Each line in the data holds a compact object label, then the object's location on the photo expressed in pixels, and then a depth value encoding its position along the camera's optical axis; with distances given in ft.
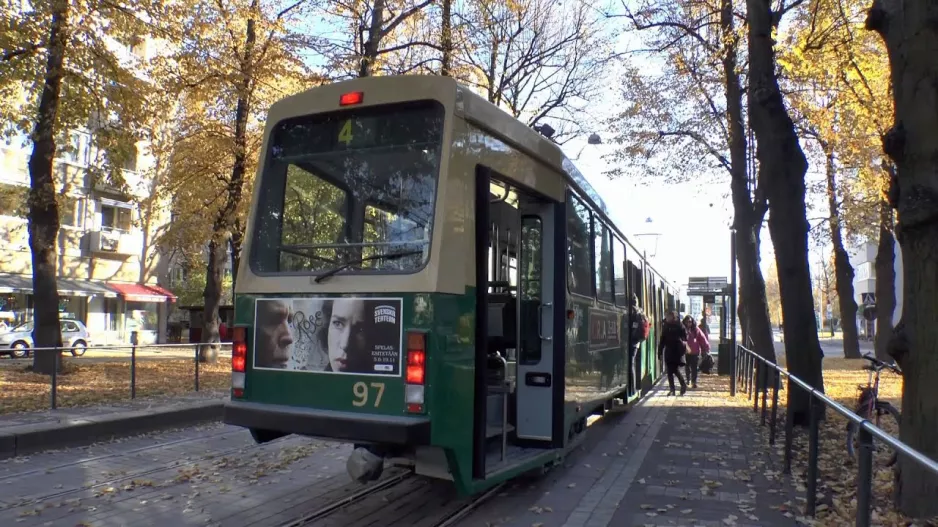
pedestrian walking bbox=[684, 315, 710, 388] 57.41
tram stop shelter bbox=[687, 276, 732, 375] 77.56
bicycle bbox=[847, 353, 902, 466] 26.45
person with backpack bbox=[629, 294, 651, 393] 38.60
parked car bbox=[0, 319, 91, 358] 86.87
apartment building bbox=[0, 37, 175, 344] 98.12
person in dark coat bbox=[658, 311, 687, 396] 48.66
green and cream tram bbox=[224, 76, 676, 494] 16.43
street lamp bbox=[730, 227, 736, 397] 53.51
